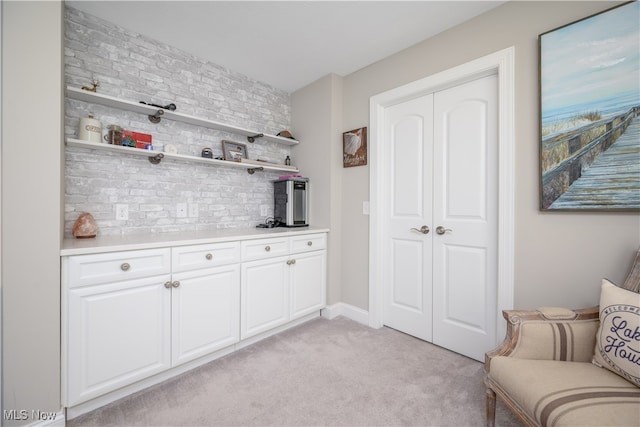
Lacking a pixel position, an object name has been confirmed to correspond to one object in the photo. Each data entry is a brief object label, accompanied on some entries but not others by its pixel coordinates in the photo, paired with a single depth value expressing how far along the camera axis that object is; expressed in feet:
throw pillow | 3.43
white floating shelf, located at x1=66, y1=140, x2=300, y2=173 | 5.94
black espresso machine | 9.13
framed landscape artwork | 4.63
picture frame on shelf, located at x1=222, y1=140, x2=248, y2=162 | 8.39
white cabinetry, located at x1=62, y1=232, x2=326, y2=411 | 4.76
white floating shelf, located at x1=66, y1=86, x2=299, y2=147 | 5.94
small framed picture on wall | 8.71
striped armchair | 3.06
